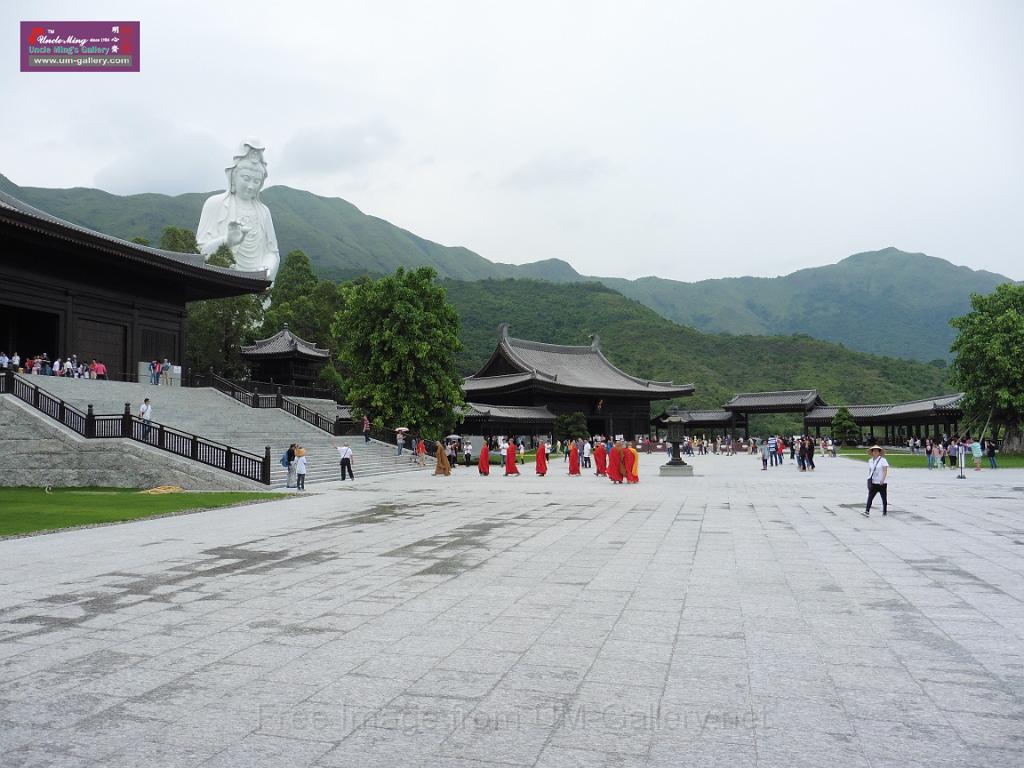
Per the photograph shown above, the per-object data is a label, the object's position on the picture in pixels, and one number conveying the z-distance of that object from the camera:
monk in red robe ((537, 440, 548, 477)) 24.02
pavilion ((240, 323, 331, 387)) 36.84
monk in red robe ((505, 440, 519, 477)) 24.33
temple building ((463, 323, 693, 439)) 45.72
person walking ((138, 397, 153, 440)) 21.12
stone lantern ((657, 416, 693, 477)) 24.23
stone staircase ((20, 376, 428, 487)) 22.58
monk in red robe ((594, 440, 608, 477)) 24.23
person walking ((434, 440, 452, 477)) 23.50
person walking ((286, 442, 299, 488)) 18.58
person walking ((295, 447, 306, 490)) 18.17
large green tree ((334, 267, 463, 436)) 28.12
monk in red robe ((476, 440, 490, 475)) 24.48
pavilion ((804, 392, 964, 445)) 43.12
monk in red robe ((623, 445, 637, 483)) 20.70
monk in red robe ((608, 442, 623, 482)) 20.83
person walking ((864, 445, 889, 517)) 11.88
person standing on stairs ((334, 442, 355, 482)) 21.31
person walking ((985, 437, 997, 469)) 26.58
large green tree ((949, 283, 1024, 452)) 34.28
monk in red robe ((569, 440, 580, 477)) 23.73
